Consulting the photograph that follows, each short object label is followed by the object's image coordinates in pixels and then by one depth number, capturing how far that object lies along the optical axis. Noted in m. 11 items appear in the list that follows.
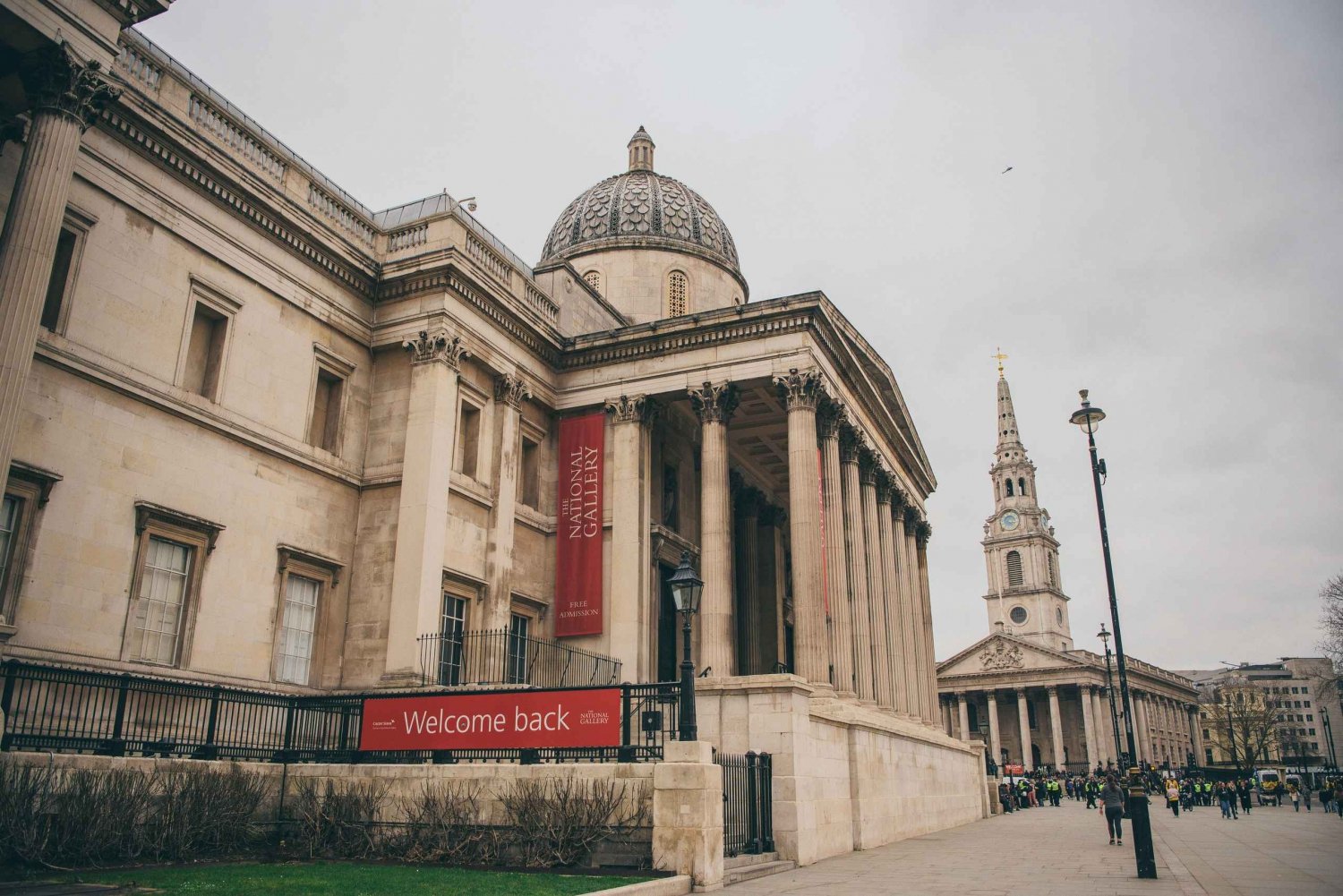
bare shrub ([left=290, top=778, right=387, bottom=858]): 14.92
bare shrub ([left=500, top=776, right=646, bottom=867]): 13.55
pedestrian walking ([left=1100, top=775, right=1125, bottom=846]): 23.19
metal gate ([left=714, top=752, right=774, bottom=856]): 15.77
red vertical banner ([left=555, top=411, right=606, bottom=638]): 26.34
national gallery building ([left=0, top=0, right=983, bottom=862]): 16.78
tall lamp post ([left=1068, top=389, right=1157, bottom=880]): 15.46
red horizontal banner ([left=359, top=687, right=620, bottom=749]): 14.61
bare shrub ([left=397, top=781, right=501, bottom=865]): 14.18
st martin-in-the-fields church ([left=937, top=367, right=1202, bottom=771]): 95.81
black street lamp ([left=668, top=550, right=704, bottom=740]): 13.78
